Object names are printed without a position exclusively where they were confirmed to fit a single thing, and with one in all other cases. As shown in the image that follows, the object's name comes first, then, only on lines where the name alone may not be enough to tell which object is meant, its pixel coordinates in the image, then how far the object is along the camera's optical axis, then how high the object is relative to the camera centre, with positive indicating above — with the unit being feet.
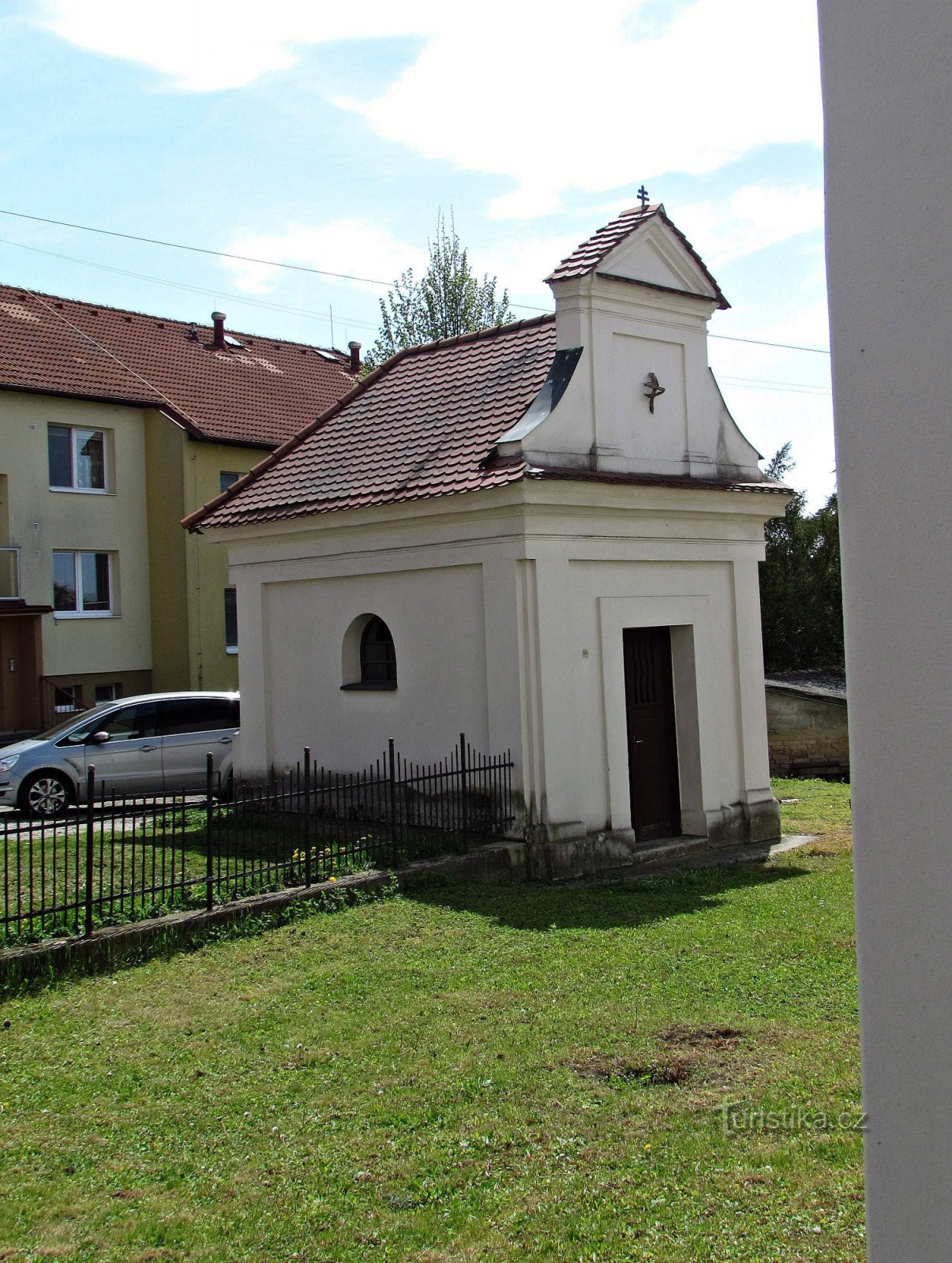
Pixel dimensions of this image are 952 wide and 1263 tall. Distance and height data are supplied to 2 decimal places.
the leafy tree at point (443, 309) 131.23 +40.62
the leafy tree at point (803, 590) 96.12 +5.65
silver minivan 55.16 -3.23
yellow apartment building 85.46 +13.70
